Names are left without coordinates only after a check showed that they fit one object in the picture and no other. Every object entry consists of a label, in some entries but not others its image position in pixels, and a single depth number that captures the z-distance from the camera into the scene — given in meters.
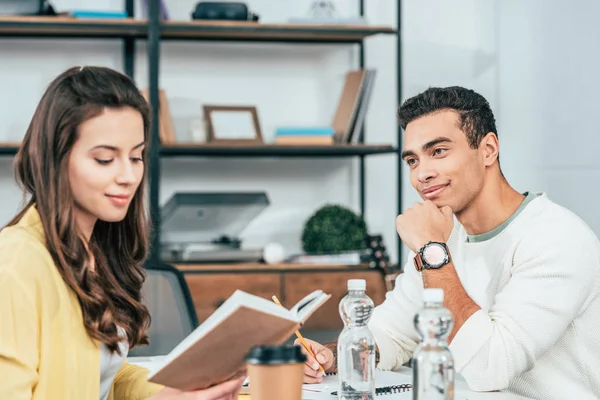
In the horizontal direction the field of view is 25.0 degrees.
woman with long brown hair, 2.32
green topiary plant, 4.89
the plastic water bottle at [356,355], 2.56
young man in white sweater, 2.78
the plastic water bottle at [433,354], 2.19
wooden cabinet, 4.68
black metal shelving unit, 4.72
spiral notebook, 2.64
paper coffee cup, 2.12
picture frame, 4.92
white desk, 2.68
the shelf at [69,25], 4.72
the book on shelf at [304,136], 4.92
